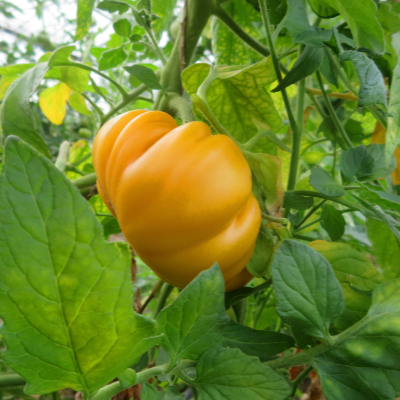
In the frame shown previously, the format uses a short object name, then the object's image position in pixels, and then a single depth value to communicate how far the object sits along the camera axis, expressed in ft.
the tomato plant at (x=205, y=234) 0.49
